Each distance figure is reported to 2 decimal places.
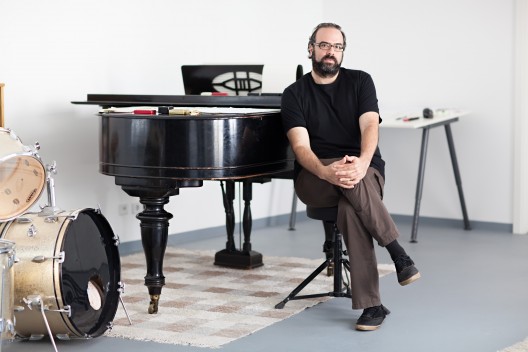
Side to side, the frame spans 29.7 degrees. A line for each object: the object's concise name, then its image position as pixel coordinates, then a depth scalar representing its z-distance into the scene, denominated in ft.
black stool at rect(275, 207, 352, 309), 15.06
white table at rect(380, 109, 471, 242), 21.57
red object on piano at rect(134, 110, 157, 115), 14.38
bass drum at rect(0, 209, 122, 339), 12.08
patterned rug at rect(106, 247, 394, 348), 13.64
